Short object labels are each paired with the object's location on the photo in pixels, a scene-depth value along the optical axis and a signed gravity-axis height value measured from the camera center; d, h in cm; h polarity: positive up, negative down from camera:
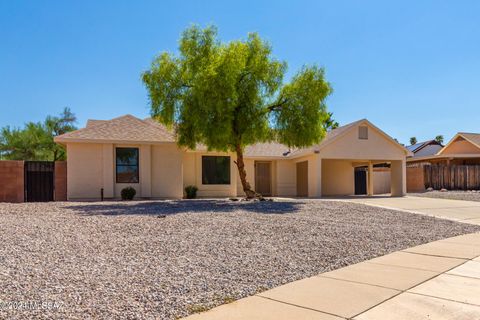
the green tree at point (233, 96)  1725 +344
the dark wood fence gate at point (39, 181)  1970 -23
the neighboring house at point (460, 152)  3544 +179
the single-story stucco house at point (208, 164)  2008 +61
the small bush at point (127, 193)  1977 -86
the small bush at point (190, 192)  2227 -94
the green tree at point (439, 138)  7796 +640
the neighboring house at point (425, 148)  4016 +247
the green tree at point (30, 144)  3247 +256
